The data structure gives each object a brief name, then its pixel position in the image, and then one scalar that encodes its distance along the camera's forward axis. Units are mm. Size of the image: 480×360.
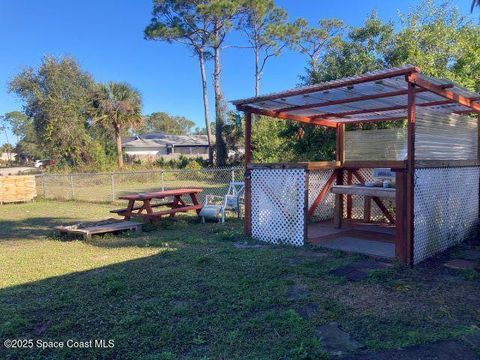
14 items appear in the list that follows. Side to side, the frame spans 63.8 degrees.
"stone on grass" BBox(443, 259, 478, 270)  5238
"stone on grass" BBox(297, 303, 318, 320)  3673
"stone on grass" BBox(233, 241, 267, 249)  6678
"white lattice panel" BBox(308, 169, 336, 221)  8625
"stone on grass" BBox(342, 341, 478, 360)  2832
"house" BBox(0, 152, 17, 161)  76994
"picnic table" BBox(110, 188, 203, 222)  8961
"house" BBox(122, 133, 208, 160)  48062
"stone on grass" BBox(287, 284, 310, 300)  4180
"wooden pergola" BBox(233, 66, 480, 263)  5387
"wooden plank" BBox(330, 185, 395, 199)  6359
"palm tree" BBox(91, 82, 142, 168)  26906
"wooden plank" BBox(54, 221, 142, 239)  7730
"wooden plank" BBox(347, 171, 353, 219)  9164
